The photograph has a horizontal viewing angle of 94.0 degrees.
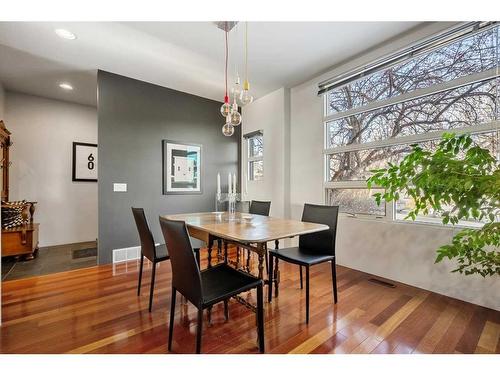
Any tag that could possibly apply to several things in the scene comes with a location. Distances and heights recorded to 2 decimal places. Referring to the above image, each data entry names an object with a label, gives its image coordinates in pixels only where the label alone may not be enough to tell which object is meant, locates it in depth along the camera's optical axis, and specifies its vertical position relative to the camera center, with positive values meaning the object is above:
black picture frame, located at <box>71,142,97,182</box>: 4.34 +0.40
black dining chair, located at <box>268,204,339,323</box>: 2.03 -0.56
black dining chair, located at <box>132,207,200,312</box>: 2.05 -0.51
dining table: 1.51 -0.30
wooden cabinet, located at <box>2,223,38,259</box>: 3.22 -0.74
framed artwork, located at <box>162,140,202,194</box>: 3.75 +0.35
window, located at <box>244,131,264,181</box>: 4.26 +0.64
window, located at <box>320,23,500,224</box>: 2.06 +0.84
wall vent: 3.29 -0.95
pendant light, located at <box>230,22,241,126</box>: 2.20 +0.69
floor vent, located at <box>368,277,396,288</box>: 2.49 -1.03
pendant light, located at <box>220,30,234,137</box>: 2.20 +0.69
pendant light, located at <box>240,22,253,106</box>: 2.05 +0.84
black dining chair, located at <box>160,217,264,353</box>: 1.31 -0.62
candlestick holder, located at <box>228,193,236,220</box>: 2.26 -0.16
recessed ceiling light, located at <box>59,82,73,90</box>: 3.59 +1.61
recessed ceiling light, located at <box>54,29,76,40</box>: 2.35 +1.59
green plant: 1.28 +0.02
